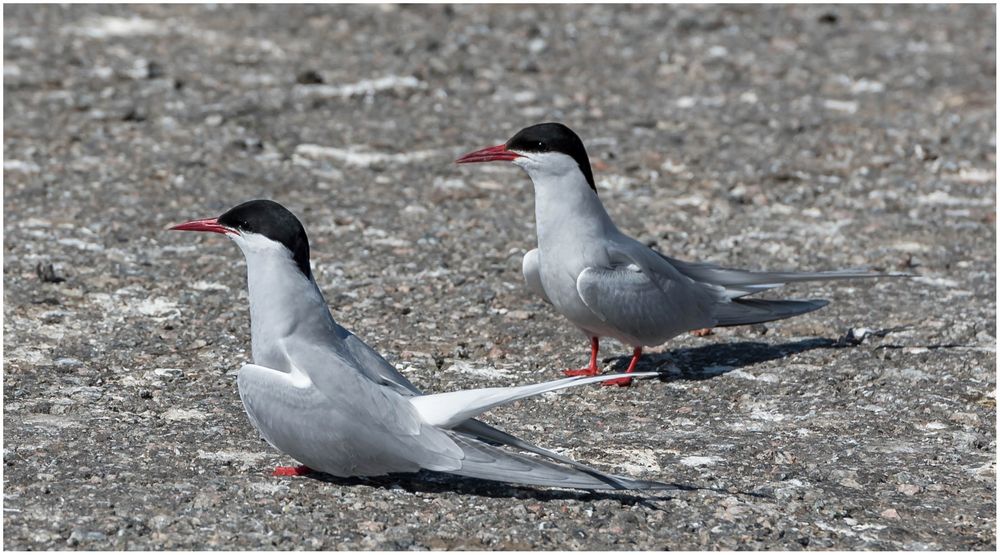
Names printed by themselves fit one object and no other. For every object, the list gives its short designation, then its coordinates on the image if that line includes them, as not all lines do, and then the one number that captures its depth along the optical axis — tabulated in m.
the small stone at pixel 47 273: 12.23
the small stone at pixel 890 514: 8.29
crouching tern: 7.95
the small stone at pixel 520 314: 12.20
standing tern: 10.71
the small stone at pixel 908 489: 8.73
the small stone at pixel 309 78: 18.83
